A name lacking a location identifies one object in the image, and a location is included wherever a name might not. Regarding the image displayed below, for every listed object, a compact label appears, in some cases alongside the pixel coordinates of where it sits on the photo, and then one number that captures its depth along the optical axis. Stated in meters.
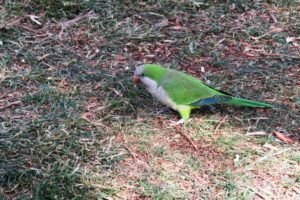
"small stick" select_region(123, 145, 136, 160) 5.37
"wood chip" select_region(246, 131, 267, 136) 5.75
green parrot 5.82
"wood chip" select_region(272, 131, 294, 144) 5.66
